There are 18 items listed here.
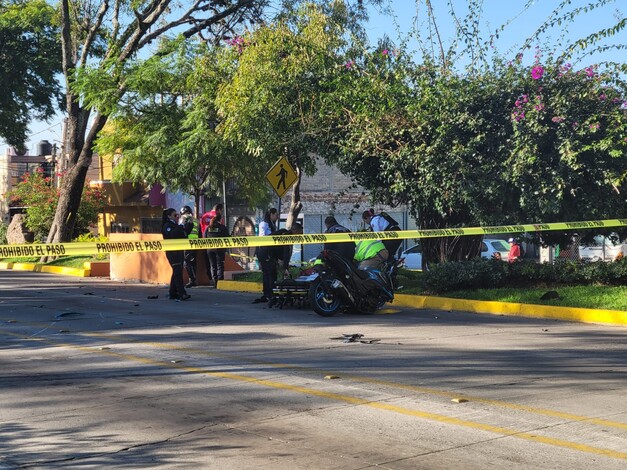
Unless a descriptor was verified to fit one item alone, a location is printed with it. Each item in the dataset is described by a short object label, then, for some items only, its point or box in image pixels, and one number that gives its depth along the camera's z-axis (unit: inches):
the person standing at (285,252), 730.8
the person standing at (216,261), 874.1
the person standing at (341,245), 665.6
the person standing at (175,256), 708.7
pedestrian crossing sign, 783.0
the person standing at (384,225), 751.1
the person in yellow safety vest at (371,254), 607.2
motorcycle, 585.3
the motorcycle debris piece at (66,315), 592.5
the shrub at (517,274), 671.8
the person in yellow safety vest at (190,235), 788.6
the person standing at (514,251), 902.4
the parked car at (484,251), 1244.8
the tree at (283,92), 810.8
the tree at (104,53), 1182.3
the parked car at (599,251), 1151.6
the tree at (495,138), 687.1
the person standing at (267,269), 675.4
